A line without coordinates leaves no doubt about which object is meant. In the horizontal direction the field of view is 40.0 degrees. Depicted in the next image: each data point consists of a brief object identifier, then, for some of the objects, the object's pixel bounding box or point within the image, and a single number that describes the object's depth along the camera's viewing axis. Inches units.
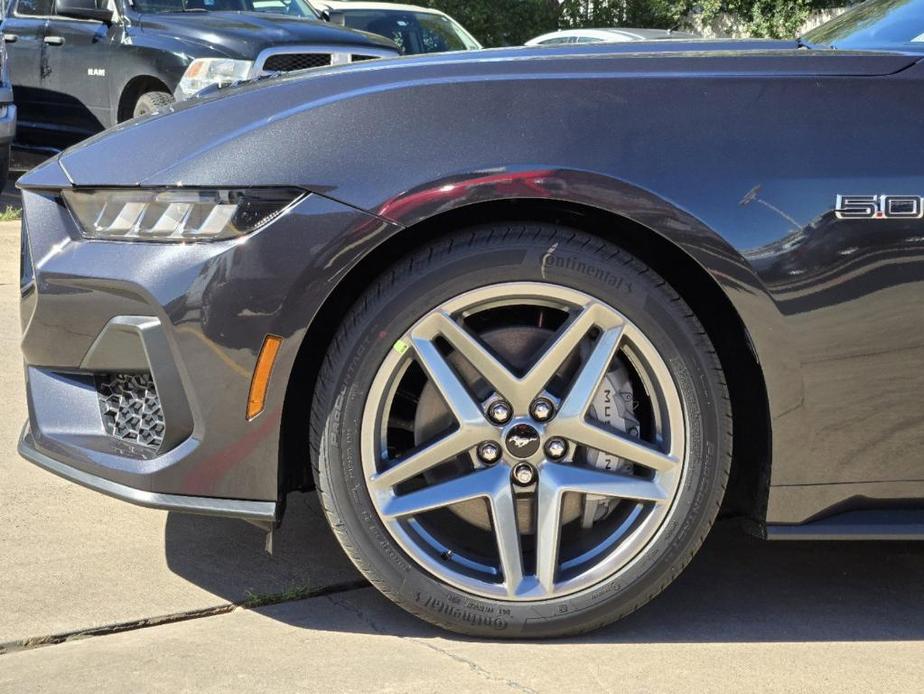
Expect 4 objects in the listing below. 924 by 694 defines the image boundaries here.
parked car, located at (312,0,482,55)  505.4
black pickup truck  343.0
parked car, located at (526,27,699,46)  596.0
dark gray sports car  100.8
